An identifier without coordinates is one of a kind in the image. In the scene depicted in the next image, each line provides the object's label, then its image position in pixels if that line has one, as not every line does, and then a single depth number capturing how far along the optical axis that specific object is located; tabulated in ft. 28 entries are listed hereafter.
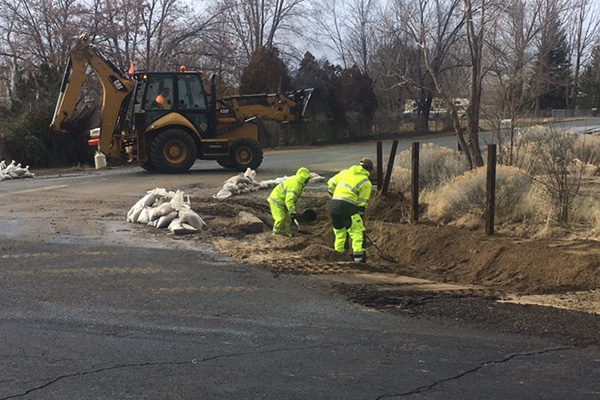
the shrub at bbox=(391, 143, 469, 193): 45.83
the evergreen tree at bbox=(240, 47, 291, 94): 120.67
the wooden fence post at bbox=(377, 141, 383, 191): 44.96
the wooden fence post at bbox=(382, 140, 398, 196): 43.14
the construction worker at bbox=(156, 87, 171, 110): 61.21
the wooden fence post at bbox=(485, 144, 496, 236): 31.68
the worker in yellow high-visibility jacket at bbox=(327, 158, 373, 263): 30.89
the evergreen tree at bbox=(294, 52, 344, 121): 134.92
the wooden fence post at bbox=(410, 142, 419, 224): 37.42
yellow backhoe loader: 60.90
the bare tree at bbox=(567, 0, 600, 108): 85.44
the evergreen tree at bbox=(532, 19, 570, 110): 49.83
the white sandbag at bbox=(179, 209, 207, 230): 34.17
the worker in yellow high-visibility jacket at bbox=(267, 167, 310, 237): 34.91
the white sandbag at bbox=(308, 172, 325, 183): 54.49
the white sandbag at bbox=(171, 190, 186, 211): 35.77
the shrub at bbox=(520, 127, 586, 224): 33.40
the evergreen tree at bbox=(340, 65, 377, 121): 137.90
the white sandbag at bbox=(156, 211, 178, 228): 34.68
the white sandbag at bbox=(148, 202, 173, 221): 35.45
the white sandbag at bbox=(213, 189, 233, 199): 45.80
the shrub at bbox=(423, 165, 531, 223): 36.04
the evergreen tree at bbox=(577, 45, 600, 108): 187.52
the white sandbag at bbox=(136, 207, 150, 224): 36.03
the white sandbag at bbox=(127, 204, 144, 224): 36.60
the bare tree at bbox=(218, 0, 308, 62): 145.38
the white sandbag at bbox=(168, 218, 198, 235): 33.22
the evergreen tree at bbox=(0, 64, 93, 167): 81.04
